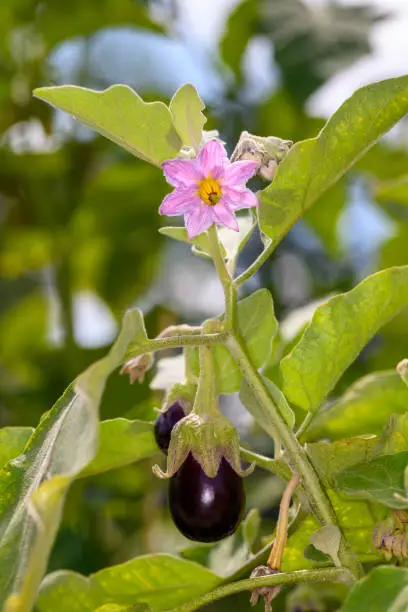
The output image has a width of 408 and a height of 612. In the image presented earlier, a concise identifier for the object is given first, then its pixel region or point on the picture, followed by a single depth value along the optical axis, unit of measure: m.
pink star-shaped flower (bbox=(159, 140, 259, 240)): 0.69
